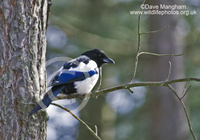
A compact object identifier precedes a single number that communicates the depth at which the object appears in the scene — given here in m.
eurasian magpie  7.89
